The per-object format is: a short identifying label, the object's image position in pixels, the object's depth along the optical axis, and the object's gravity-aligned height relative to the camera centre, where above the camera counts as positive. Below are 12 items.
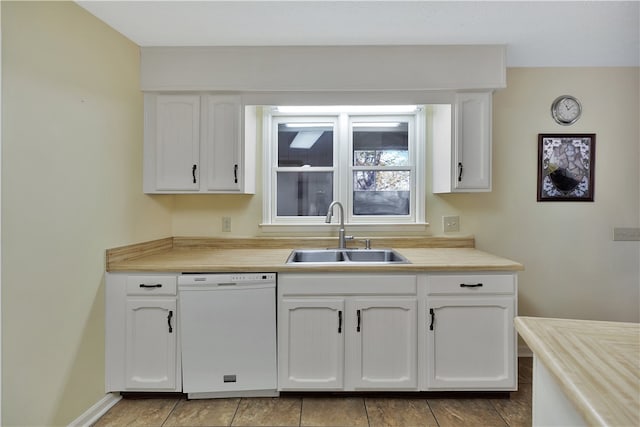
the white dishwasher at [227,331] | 1.84 -0.70
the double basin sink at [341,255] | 2.38 -0.33
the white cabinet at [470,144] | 2.17 +0.47
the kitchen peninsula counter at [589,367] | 0.51 -0.30
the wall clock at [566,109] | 2.41 +0.78
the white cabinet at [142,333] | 1.86 -0.71
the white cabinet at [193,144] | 2.21 +0.47
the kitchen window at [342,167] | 2.61 +0.37
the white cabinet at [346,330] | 1.87 -0.70
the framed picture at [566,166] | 2.41 +0.35
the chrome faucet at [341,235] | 2.40 -0.18
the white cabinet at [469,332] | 1.86 -0.70
